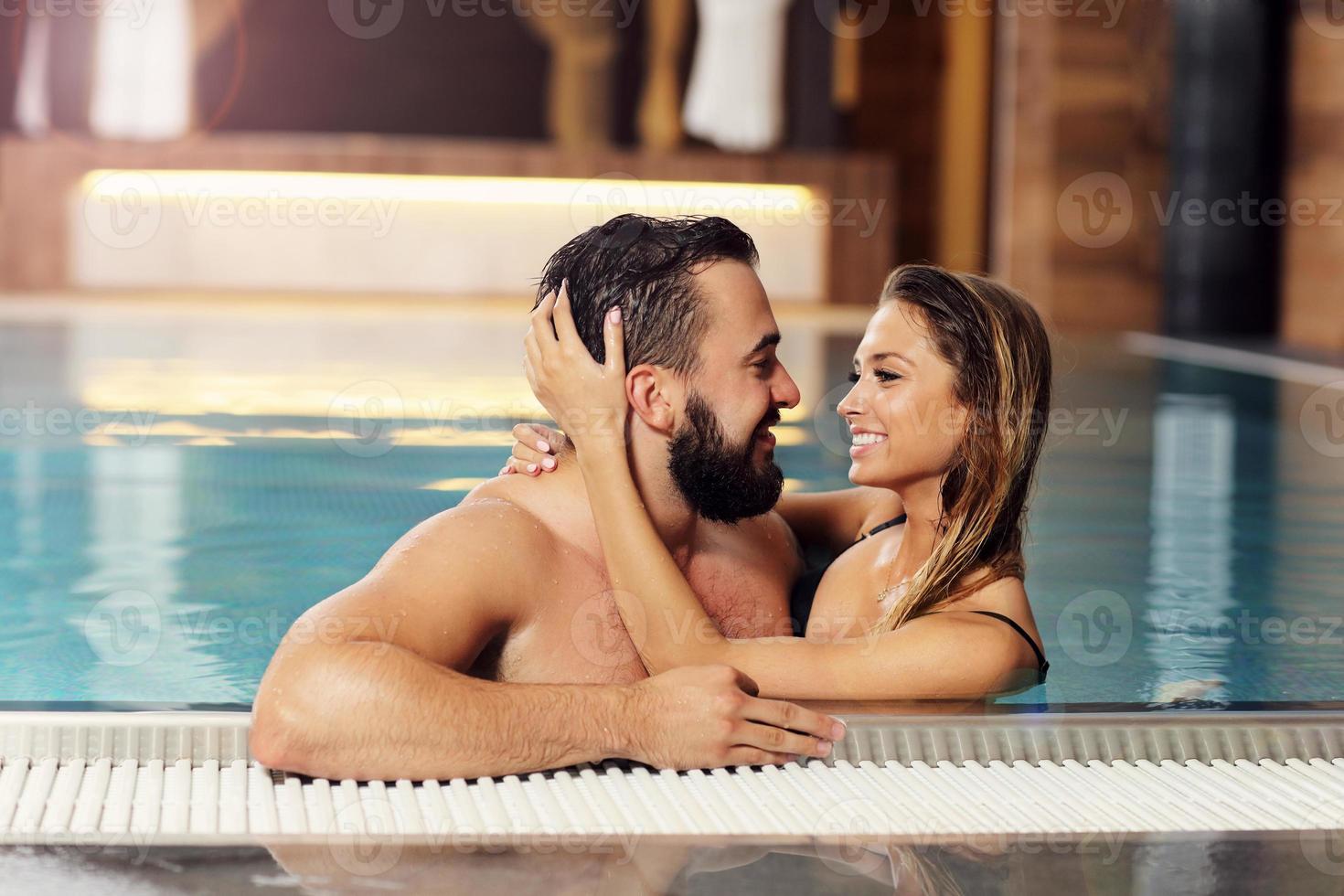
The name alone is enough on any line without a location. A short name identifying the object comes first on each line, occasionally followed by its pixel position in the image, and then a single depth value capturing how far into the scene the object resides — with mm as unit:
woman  2180
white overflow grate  1813
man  1896
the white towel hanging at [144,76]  13562
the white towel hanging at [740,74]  13711
